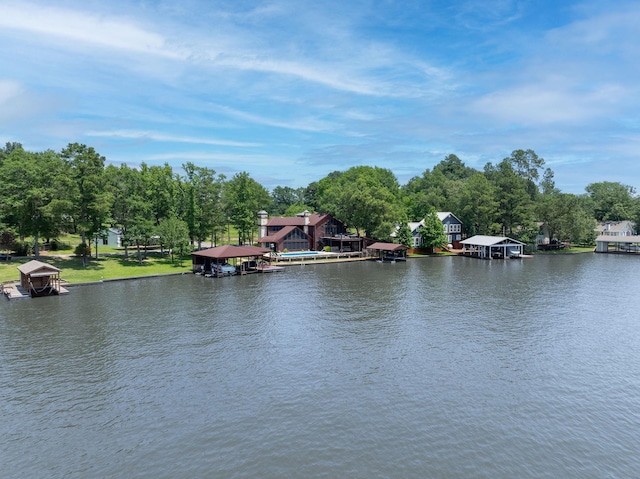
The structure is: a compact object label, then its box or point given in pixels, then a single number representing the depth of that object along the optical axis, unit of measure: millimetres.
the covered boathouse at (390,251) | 71906
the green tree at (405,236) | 77562
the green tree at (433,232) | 79438
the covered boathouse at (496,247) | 76812
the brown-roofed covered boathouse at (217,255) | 55031
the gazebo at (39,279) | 41062
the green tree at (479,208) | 86062
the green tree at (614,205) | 114062
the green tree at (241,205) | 73500
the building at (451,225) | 90688
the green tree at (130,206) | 58750
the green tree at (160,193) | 64938
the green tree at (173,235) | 59281
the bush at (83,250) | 55406
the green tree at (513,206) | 85812
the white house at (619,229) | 99812
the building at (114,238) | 76588
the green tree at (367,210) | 78000
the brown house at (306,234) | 77062
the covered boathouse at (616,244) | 83875
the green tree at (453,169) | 154275
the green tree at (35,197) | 52156
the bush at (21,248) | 58741
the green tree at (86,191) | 54219
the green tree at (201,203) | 66312
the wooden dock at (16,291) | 40312
